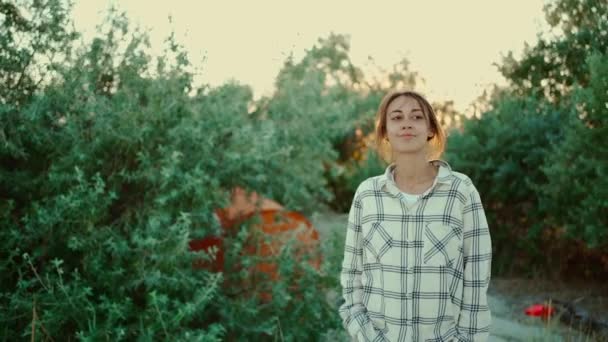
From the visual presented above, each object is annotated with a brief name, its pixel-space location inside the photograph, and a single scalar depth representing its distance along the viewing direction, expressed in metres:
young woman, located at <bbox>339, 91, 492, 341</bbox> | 2.11
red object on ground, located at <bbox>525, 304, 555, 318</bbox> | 5.66
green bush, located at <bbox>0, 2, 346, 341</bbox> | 3.84
